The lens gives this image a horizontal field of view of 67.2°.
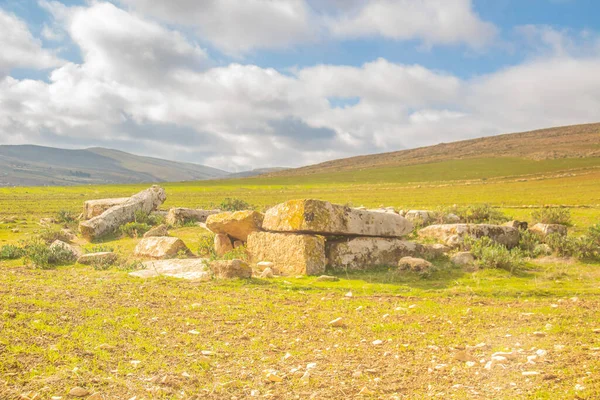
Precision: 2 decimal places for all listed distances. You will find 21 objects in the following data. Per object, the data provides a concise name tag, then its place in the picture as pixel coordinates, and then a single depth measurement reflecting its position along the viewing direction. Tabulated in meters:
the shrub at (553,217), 19.92
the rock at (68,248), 14.72
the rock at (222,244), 15.56
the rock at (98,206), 23.64
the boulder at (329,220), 13.21
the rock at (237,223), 15.24
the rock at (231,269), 11.56
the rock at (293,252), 12.70
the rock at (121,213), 20.03
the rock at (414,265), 12.39
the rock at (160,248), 14.99
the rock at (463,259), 13.22
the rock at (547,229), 16.55
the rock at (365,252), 13.48
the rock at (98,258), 13.95
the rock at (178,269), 12.12
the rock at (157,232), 18.08
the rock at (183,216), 22.38
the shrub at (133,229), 20.09
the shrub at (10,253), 15.03
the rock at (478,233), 15.67
